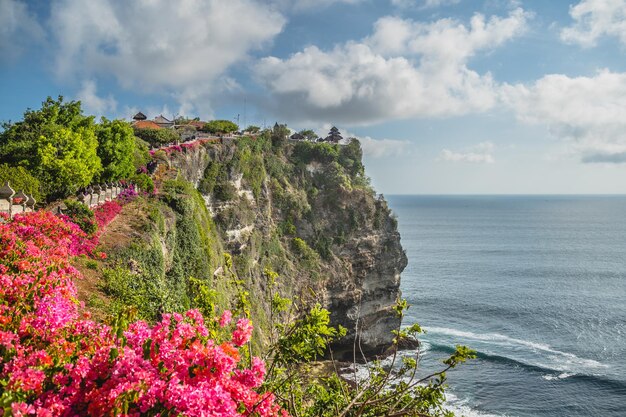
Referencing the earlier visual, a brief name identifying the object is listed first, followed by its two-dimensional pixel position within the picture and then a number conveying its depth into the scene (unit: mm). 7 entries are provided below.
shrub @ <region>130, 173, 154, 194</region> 39069
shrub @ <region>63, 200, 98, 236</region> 25736
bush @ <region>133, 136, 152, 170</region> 46566
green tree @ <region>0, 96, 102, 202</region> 33094
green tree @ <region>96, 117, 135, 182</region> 41031
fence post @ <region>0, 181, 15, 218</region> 23875
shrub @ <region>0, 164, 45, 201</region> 29109
